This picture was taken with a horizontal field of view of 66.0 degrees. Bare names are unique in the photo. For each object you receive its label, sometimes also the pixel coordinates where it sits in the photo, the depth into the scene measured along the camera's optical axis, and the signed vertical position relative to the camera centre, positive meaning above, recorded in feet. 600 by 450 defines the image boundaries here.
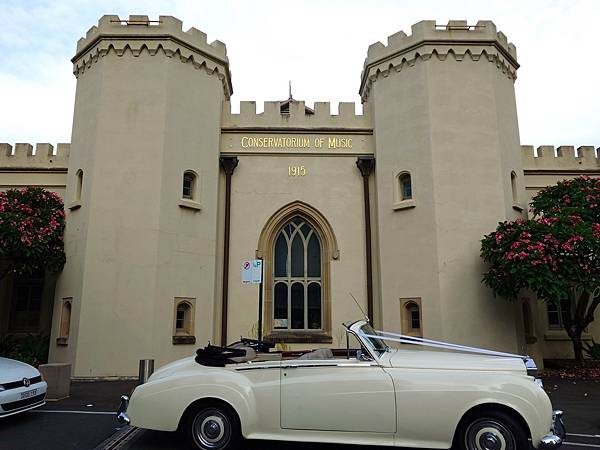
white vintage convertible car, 14.35 -2.77
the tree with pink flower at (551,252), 31.60 +4.25
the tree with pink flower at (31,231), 34.71 +6.34
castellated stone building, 35.96 +9.68
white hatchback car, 19.40 -3.17
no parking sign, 26.13 +2.35
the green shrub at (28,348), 37.58 -2.78
